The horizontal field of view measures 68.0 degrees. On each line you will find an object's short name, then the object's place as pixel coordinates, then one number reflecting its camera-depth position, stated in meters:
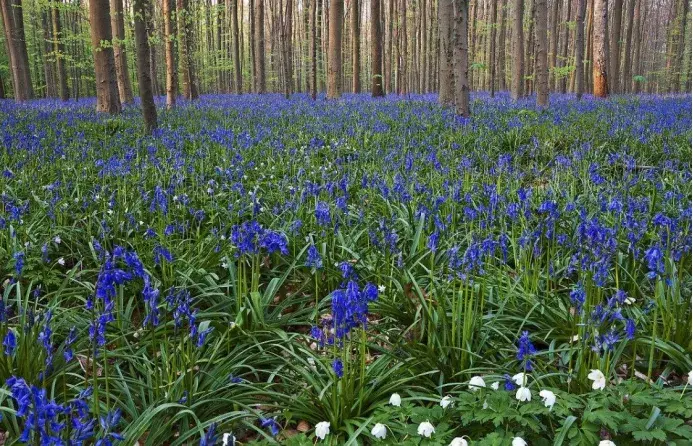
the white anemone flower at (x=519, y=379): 2.05
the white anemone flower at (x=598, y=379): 1.98
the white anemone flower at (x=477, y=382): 2.08
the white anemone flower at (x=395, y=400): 2.10
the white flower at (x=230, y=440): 1.42
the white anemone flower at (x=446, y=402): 1.99
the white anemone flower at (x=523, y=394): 1.90
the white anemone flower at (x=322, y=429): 2.01
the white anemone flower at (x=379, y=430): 1.90
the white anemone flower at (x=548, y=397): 1.86
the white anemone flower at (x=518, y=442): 1.67
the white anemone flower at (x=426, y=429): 1.84
